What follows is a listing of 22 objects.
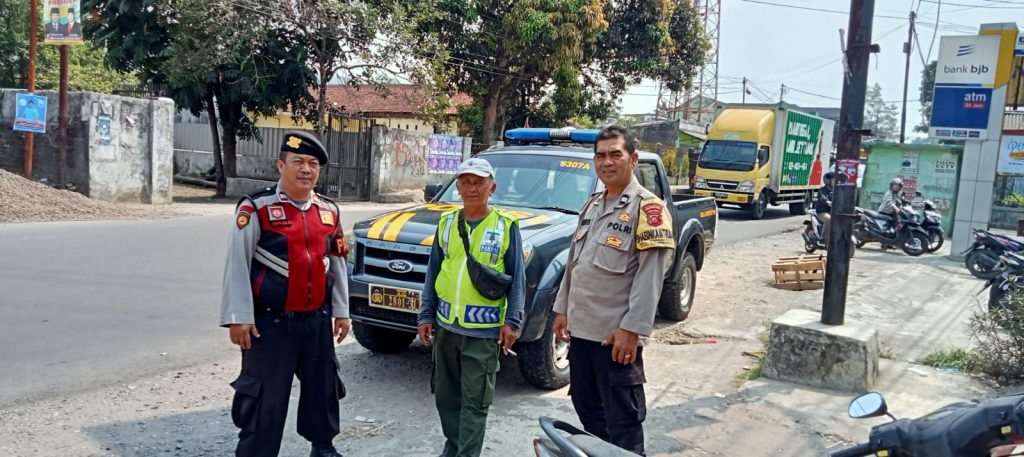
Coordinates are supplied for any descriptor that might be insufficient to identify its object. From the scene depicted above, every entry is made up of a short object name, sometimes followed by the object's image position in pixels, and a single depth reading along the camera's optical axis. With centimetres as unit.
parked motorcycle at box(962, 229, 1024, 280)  1091
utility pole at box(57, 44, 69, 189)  1541
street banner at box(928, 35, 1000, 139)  1283
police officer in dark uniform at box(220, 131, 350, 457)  325
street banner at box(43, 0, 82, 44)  1502
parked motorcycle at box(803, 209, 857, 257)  1349
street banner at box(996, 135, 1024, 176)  1348
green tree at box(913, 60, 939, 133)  4944
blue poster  1579
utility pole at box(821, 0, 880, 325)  513
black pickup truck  475
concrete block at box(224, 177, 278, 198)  2114
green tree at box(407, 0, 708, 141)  2192
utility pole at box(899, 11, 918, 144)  3828
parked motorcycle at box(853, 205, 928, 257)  1409
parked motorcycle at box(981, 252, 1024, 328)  772
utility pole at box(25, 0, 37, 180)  1641
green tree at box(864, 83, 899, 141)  9519
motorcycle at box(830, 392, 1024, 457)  206
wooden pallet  964
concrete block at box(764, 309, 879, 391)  505
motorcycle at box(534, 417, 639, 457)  219
